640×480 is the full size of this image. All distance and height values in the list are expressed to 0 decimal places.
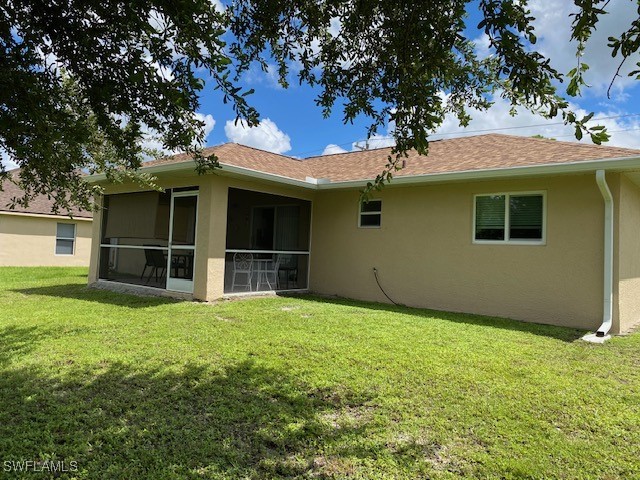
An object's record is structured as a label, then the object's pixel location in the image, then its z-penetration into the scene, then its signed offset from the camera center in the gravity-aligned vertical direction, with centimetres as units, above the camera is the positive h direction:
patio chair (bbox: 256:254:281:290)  1121 -47
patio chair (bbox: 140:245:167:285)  1174 -24
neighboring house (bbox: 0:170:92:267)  1794 +44
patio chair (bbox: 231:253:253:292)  1066 -34
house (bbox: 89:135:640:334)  776 +69
